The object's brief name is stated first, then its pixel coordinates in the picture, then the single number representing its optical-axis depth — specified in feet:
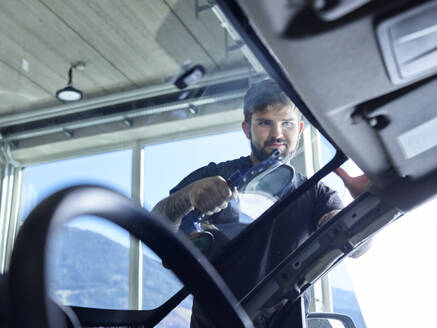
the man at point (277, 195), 4.19
